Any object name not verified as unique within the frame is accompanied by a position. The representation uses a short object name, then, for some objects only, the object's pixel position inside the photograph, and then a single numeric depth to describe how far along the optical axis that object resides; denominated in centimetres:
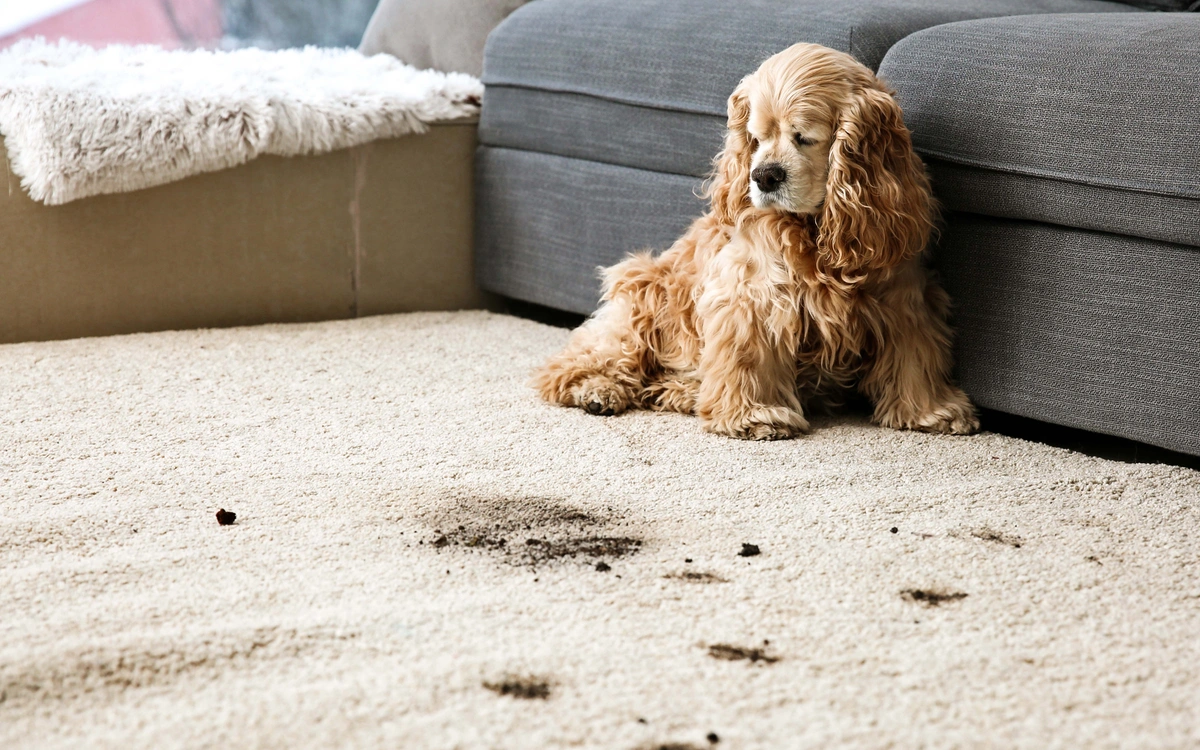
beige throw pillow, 368
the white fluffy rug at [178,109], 321
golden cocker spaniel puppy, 279
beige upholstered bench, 327
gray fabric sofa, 274
